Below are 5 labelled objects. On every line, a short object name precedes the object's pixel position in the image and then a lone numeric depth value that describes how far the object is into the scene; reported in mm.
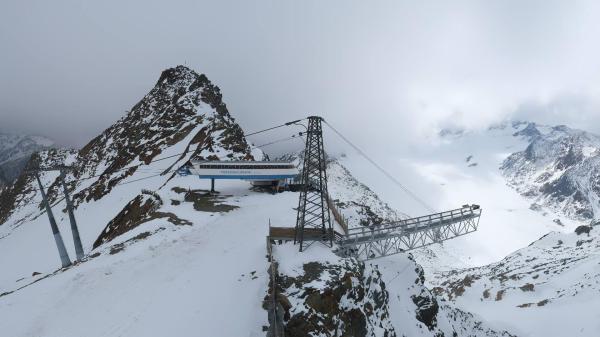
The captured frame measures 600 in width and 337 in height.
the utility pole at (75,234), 40844
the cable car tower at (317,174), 30659
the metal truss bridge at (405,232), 33362
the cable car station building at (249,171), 52250
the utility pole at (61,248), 40438
